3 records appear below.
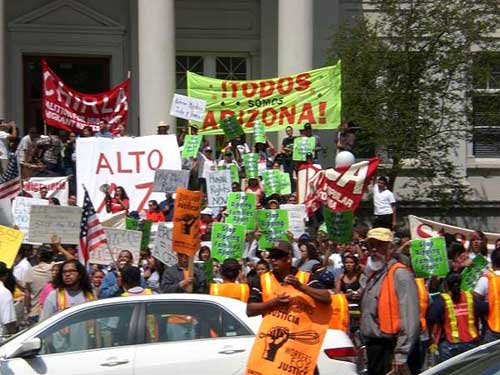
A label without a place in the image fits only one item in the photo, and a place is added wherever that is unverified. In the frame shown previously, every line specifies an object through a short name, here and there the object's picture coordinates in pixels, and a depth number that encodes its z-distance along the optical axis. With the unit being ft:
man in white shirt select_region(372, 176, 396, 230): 65.77
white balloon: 65.57
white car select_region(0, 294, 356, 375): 28.25
